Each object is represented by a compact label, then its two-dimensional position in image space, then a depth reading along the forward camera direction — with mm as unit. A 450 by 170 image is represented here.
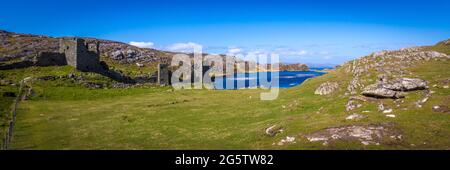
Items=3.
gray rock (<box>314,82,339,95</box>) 43681
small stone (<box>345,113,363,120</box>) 26797
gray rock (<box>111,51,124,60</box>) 181625
